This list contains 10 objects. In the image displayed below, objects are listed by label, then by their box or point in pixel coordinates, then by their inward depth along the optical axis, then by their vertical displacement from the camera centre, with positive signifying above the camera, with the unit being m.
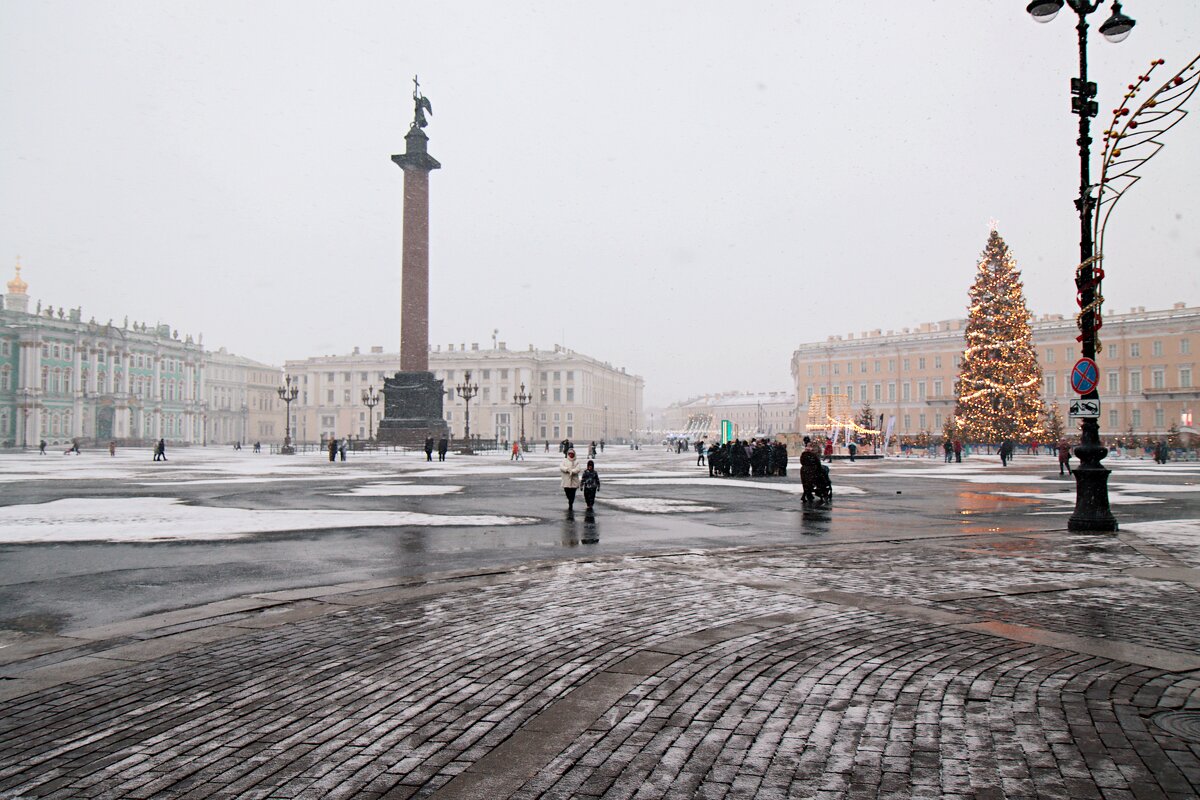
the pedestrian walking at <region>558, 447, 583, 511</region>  16.05 -0.67
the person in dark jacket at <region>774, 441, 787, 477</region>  30.44 -0.64
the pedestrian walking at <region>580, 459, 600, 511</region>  15.89 -0.80
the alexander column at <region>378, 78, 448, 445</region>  51.47 +7.53
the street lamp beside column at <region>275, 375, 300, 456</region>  58.35 -0.52
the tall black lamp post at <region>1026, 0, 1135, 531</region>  12.12 +1.78
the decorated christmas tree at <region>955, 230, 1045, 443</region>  48.22 +4.39
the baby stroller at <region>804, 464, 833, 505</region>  18.14 -0.99
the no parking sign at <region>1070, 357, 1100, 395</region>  11.93 +0.91
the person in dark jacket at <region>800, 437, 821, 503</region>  17.56 -0.57
